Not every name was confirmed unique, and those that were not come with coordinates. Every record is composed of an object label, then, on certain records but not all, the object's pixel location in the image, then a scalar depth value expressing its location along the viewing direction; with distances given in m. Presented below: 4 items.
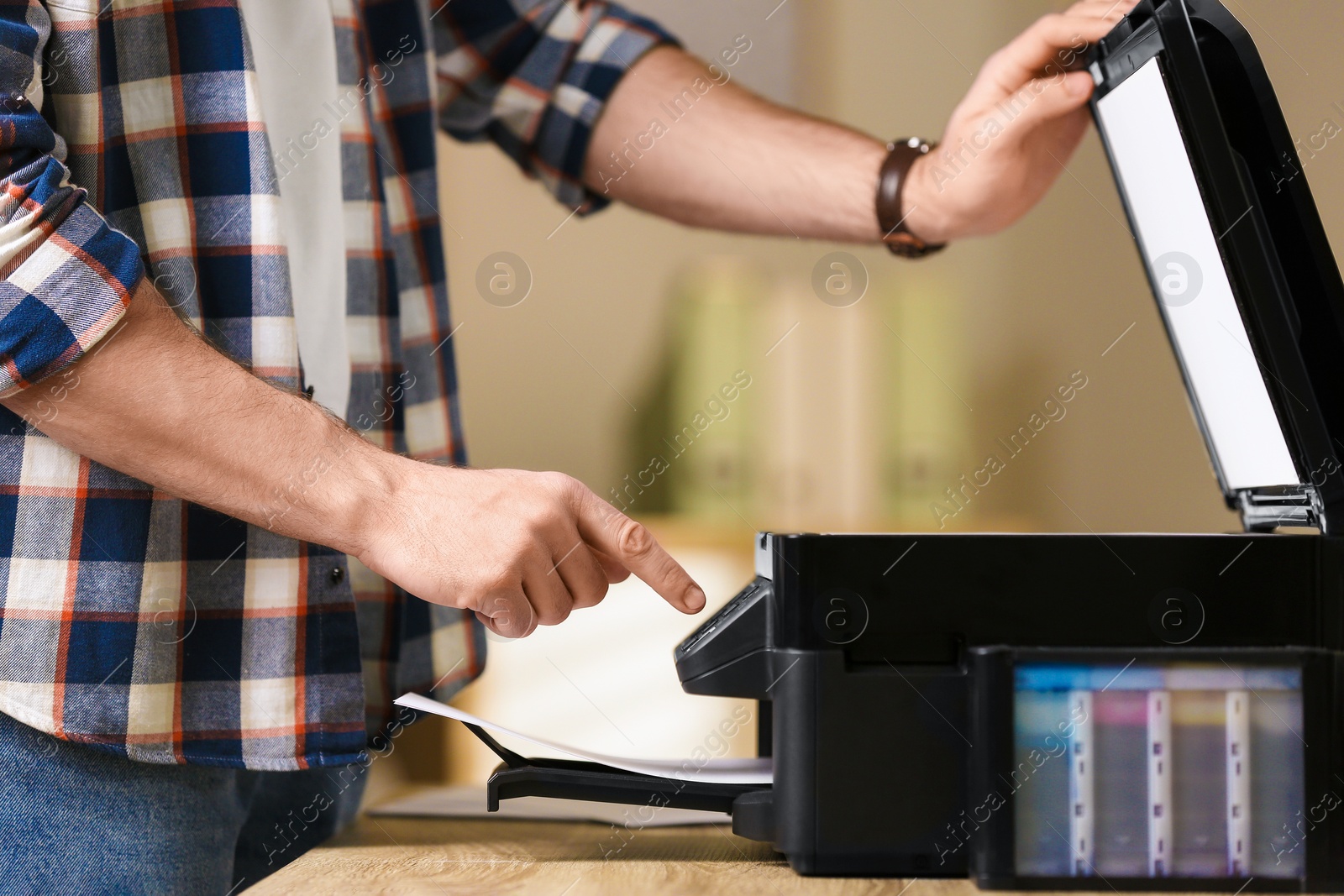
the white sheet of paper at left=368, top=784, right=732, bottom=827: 1.92
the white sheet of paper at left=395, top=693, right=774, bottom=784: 1.79
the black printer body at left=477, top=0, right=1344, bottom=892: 1.74
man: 1.77
